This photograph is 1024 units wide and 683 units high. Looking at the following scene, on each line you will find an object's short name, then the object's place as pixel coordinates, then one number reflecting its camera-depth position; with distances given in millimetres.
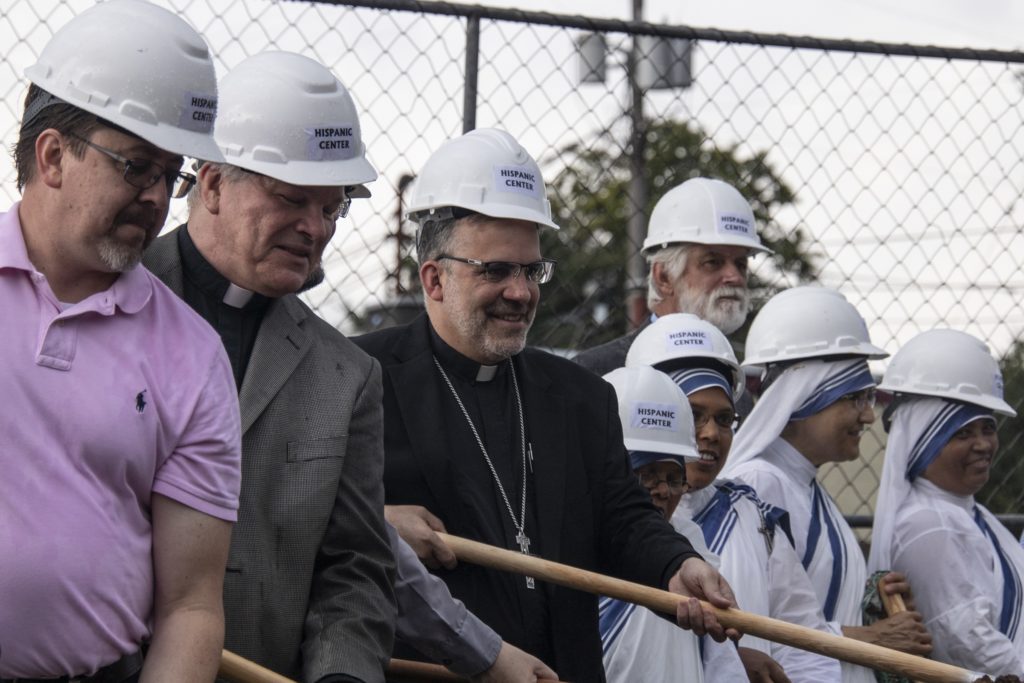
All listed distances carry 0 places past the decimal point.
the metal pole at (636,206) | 6758
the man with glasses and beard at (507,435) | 4316
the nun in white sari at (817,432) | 5363
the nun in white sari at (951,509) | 5578
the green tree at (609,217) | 6809
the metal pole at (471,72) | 5668
